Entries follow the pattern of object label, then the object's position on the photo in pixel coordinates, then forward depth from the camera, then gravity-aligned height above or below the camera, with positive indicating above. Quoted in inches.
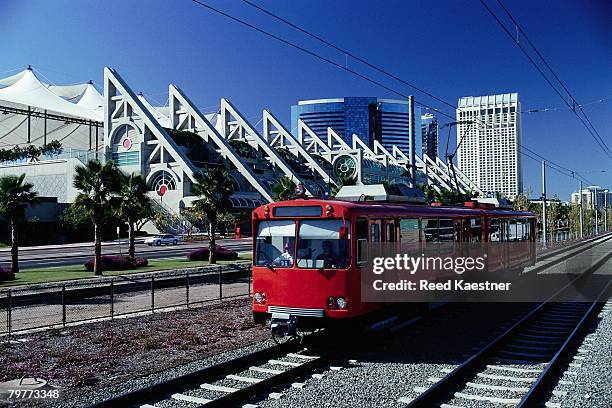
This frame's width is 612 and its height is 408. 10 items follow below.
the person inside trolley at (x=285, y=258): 438.9 -32.5
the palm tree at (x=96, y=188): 1187.3 +69.1
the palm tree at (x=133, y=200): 1401.3 +50.8
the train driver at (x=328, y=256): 421.4 -29.7
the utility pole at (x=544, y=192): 1791.8 +78.9
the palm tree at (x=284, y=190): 1775.3 +92.5
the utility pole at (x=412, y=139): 885.8 +127.1
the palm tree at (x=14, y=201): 1189.5 +42.4
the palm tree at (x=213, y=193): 1474.2 +69.6
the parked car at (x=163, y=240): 2357.3 -90.0
